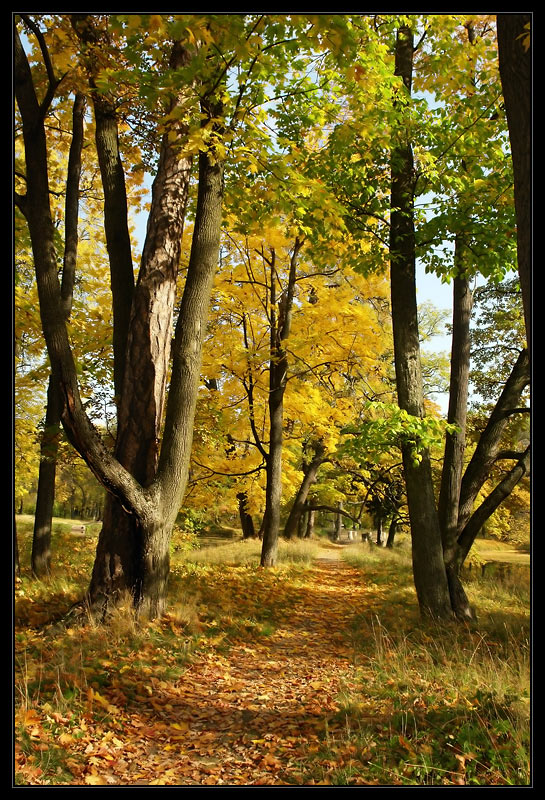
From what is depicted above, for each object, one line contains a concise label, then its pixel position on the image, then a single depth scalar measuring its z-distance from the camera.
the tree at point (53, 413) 8.57
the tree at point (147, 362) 5.10
